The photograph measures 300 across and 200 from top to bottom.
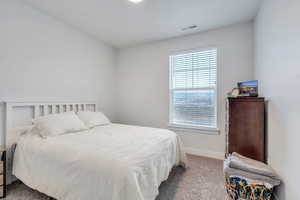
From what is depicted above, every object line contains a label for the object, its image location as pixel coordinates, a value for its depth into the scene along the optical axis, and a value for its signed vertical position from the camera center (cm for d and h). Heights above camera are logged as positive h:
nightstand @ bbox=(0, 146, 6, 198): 163 -90
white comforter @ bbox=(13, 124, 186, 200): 115 -65
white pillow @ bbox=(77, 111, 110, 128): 257 -39
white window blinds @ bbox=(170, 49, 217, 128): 292 +22
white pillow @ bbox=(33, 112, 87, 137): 193 -39
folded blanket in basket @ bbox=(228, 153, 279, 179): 143 -74
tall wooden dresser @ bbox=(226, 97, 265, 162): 182 -37
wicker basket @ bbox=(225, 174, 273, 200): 135 -90
